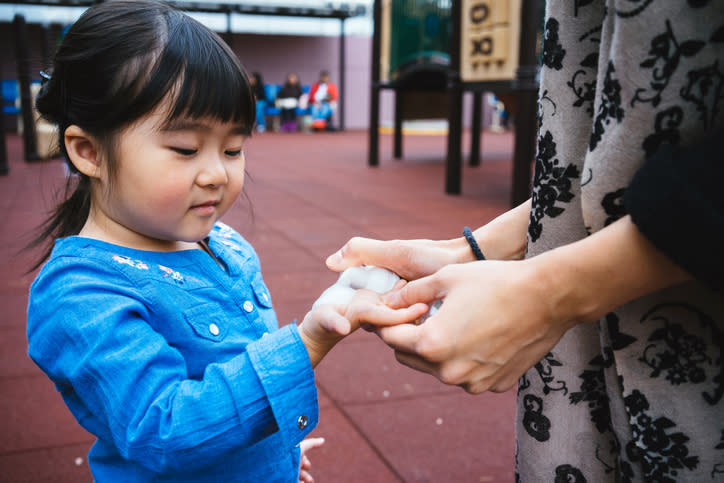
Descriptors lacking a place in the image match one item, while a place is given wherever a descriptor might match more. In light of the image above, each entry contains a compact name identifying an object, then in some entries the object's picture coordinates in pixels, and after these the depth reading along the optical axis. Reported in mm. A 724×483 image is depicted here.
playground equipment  5562
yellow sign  5707
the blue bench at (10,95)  18656
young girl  939
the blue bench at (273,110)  19781
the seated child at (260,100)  18491
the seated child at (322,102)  19484
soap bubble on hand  1012
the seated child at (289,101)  19562
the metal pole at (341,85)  18522
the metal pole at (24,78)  8461
